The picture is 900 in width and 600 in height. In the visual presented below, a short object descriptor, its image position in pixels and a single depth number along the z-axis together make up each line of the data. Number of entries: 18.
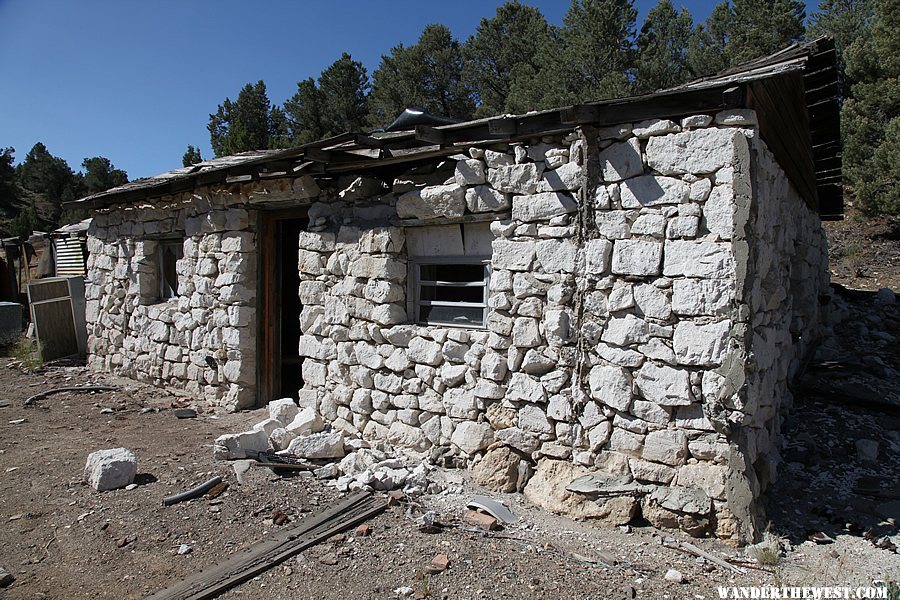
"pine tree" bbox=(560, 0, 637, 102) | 14.89
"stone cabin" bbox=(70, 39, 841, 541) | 3.90
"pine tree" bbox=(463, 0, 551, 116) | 18.08
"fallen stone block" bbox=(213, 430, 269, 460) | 5.16
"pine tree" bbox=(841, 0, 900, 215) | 13.92
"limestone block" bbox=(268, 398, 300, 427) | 5.87
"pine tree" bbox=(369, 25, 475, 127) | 19.20
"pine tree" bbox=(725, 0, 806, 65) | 15.07
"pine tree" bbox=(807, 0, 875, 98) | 17.44
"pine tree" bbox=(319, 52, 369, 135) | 19.95
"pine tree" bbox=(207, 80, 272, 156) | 22.02
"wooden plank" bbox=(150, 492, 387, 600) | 3.27
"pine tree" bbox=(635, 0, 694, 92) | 14.76
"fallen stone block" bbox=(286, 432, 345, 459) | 5.29
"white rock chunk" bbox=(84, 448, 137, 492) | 4.57
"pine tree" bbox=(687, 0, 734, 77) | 16.67
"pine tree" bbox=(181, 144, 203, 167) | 19.70
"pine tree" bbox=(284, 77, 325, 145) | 19.94
